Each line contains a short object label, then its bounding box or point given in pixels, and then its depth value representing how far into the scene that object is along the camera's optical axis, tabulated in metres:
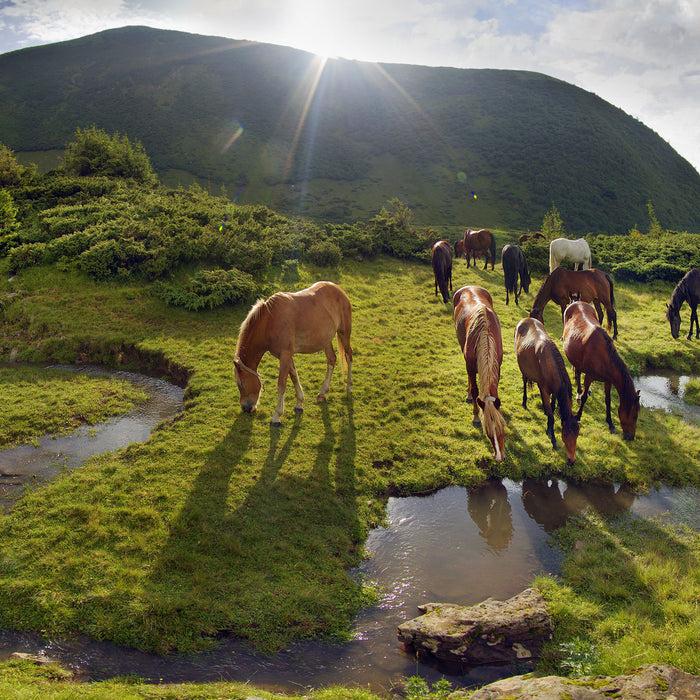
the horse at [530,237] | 28.23
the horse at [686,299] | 13.98
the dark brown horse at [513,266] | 17.69
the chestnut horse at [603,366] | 8.29
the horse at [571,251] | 18.08
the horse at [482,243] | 22.95
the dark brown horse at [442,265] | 17.97
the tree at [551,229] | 31.51
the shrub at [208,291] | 14.41
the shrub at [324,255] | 20.36
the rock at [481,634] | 4.37
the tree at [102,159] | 24.59
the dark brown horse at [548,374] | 7.58
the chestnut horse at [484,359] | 7.36
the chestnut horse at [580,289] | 13.44
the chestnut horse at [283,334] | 8.29
